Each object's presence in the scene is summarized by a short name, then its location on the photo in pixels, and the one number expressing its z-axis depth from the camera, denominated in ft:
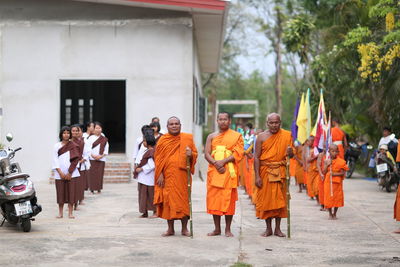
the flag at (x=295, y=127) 42.53
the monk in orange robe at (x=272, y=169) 26.66
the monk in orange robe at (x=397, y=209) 28.66
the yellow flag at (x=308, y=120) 35.27
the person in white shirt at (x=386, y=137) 49.38
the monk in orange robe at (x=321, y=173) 35.42
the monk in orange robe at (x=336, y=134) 52.36
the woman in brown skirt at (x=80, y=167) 33.54
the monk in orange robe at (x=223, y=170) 26.45
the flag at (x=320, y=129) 34.78
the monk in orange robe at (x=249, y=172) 40.22
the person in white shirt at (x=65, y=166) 31.63
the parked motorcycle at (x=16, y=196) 27.48
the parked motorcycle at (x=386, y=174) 46.83
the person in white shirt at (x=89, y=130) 45.01
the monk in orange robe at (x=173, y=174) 26.45
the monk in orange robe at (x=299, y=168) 47.09
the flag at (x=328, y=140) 34.06
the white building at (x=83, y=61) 53.26
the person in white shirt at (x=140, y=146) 34.05
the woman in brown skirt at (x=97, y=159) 44.27
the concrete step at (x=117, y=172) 52.54
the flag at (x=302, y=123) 35.55
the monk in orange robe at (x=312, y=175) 39.65
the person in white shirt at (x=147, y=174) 33.27
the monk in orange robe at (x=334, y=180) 33.12
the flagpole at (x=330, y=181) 33.17
